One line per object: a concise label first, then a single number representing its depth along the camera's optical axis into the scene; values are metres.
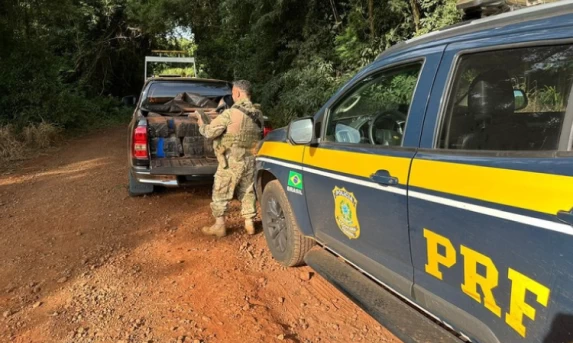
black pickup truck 5.36
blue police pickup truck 1.61
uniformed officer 4.40
